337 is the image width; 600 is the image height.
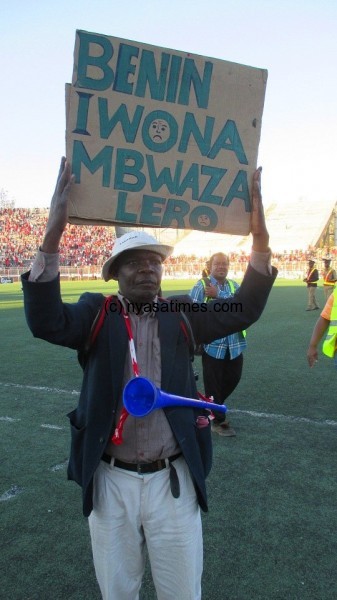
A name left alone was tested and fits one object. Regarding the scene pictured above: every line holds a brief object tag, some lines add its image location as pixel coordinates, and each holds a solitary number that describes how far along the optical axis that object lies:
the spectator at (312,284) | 16.94
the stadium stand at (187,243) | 44.39
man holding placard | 2.16
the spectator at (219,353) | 5.49
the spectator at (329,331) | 4.48
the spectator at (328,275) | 16.17
